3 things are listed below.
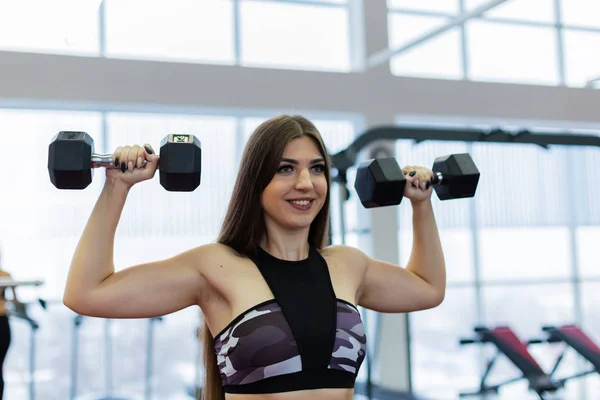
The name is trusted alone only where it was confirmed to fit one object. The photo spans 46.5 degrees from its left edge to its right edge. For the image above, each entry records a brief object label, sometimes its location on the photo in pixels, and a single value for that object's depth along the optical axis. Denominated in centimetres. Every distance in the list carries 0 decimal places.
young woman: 135
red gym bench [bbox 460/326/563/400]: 417
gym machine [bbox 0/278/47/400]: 327
